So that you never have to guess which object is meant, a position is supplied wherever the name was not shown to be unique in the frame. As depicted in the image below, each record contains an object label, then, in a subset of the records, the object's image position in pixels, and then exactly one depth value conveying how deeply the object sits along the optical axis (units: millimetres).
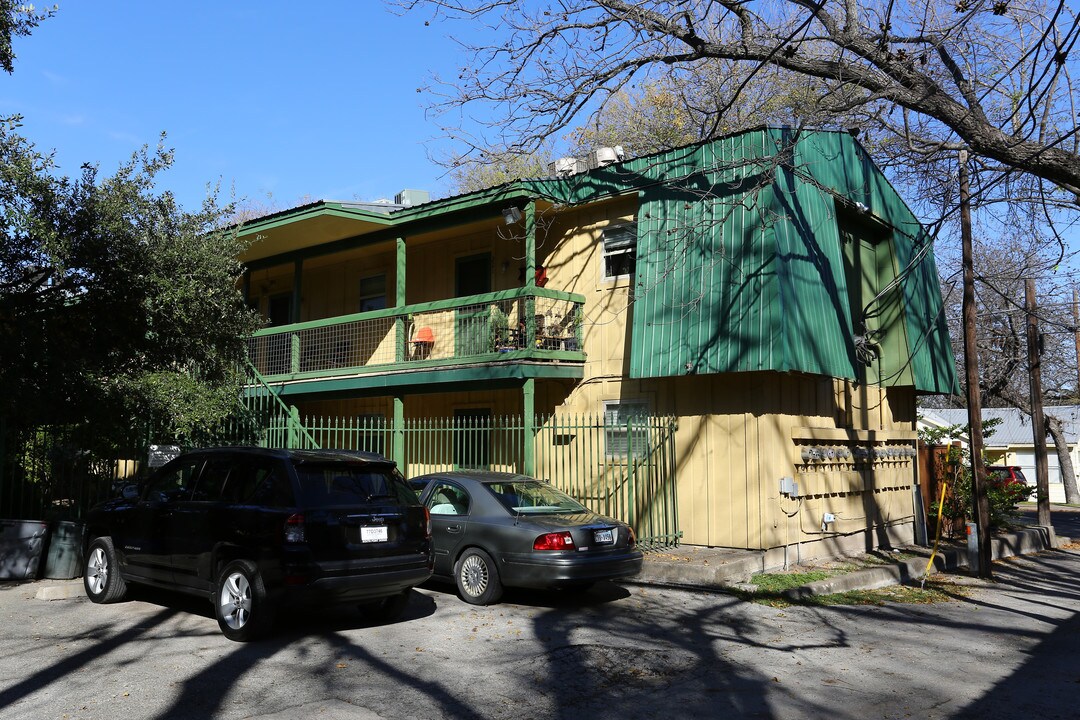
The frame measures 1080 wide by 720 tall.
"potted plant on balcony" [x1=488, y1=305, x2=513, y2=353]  14922
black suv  7340
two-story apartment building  12859
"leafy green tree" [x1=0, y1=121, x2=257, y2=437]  11148
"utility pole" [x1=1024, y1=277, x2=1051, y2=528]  19391
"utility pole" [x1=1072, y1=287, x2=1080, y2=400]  27939
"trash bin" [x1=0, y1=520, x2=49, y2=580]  10594
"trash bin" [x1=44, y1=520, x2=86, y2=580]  10656
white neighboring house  48750
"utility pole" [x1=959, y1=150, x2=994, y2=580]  13031
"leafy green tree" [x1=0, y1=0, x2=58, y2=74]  10523
